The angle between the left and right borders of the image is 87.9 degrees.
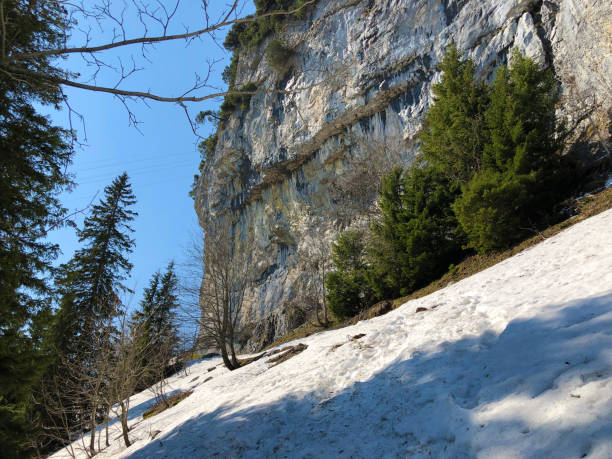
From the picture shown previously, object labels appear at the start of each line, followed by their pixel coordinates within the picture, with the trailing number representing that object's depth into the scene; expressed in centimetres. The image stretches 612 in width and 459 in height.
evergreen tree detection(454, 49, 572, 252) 906
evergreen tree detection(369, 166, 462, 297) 1117
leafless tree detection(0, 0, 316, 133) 271
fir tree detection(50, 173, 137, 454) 1462
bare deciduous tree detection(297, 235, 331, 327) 1859
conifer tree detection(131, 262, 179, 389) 2431
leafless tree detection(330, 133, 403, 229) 1890
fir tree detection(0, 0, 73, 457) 486
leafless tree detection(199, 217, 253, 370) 1309
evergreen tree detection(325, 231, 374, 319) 1406
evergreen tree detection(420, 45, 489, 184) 1138
